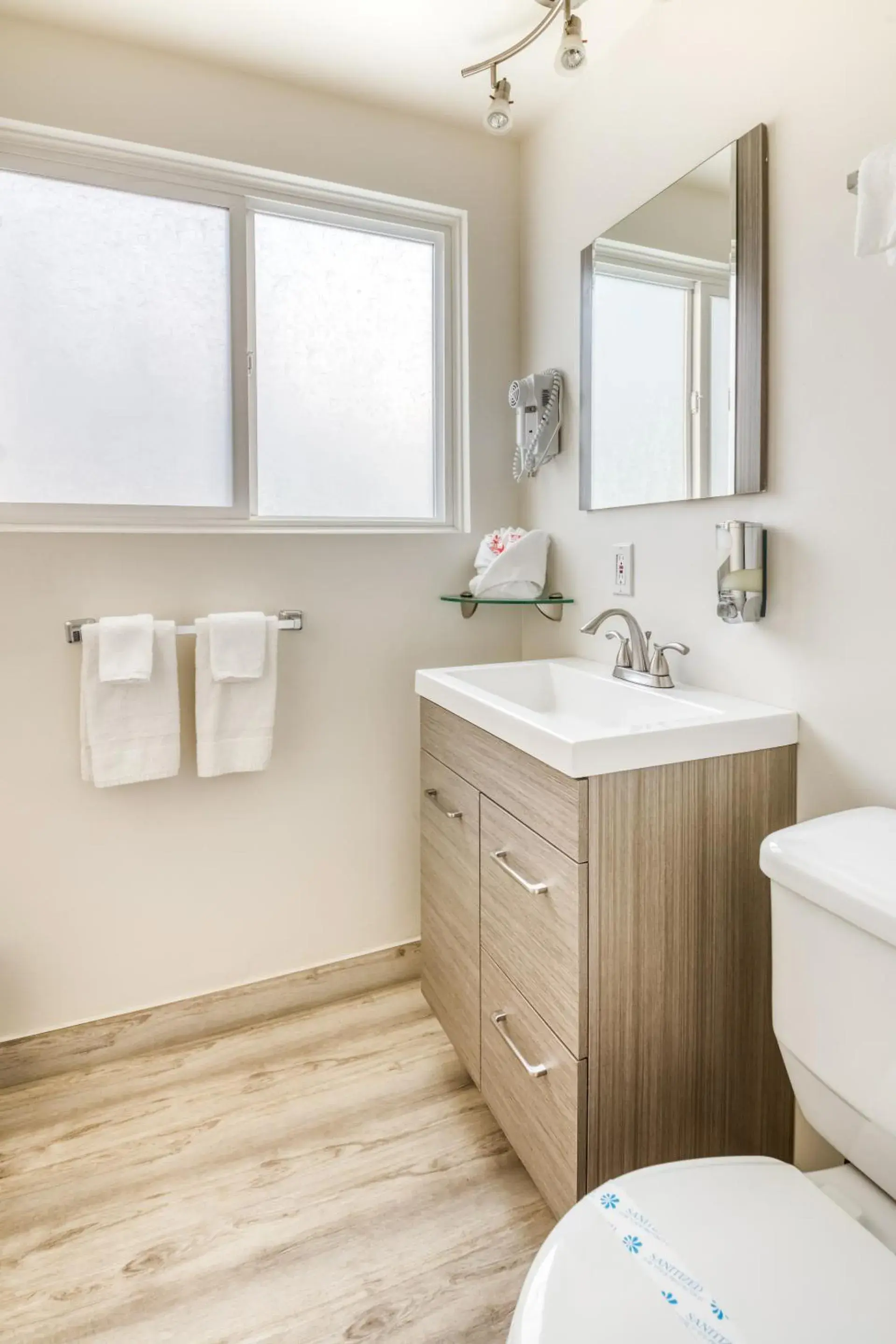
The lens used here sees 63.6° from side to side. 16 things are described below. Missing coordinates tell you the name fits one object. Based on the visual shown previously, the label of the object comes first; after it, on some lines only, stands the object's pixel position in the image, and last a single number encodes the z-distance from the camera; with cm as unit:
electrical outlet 166
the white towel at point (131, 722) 163
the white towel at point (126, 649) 161
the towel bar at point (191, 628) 164
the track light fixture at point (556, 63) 124
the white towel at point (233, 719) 174
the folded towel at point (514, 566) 191
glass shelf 191
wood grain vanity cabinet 109
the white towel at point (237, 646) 172
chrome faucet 147
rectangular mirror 128
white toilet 68
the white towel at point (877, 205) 85
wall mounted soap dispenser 126
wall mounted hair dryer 190
